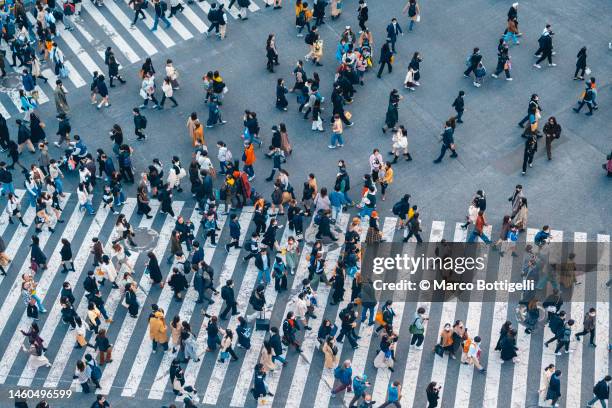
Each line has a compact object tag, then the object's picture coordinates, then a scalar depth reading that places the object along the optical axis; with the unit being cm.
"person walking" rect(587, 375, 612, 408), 2966
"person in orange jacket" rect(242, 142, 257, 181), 3759
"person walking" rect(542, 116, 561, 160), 3794
